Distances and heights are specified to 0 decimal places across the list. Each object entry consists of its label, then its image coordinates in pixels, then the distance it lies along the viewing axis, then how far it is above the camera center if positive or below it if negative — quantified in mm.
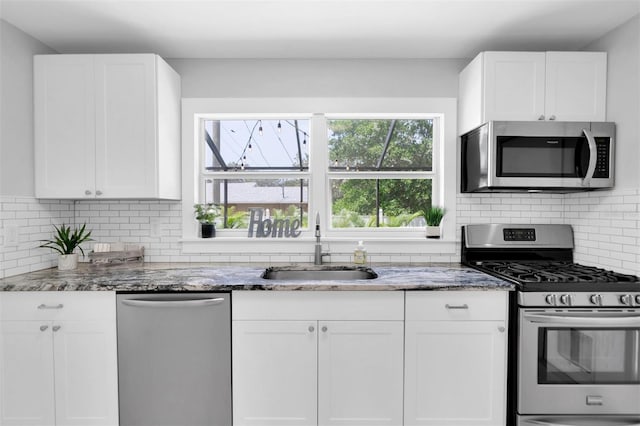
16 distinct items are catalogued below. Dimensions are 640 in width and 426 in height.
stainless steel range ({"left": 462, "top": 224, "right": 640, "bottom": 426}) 2113 -789
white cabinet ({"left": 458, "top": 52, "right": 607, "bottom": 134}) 2486 +751
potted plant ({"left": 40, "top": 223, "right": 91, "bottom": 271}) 2607 -286
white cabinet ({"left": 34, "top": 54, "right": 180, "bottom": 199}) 2529 +496
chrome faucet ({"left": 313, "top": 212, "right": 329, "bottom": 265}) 2824 -320
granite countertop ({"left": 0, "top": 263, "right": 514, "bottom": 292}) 2152 -435
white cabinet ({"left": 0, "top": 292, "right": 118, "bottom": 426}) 2180 -858
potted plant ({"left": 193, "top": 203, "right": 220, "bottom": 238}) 2915 -98
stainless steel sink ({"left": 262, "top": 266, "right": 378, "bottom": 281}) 2736 -479
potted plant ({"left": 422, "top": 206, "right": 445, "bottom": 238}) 2902 -119
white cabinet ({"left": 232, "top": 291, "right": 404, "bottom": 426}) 2176 -818
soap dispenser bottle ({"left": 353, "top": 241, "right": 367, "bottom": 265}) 2842 -363
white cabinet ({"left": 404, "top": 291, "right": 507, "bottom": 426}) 2180 -771
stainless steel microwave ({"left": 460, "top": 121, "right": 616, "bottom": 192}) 2426 +314
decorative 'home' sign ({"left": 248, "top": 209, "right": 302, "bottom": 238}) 3033 -177
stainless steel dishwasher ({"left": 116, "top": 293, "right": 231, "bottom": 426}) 2162 -847
